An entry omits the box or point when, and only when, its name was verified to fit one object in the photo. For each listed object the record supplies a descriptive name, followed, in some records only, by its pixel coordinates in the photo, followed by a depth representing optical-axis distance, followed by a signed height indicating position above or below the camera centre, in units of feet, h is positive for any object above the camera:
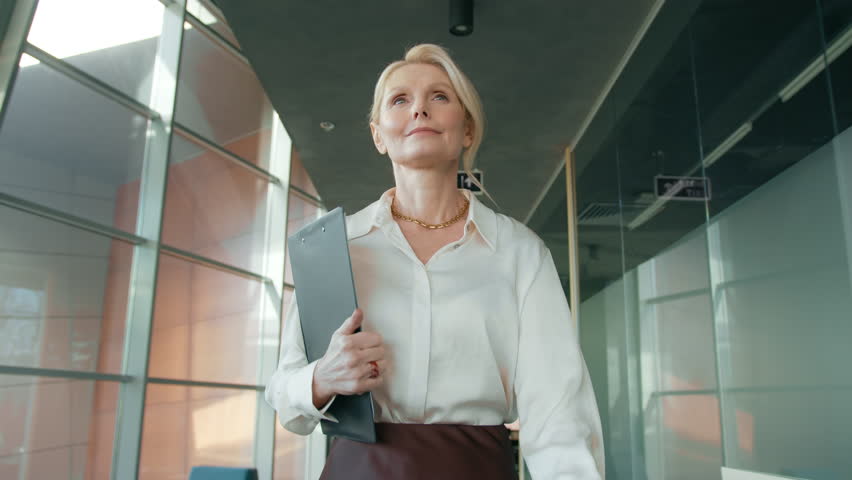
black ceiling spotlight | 14.28 +7.87
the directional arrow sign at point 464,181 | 18.66 +5.62
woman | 2.79 +0.17
